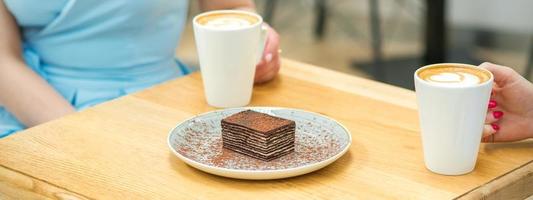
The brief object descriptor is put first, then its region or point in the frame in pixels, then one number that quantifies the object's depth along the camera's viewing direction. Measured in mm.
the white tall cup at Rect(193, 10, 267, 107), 1546
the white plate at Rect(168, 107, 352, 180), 1292
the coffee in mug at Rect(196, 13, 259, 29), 1573
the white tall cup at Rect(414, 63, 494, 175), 1238
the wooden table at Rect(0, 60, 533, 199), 1271
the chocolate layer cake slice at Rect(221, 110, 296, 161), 1331
